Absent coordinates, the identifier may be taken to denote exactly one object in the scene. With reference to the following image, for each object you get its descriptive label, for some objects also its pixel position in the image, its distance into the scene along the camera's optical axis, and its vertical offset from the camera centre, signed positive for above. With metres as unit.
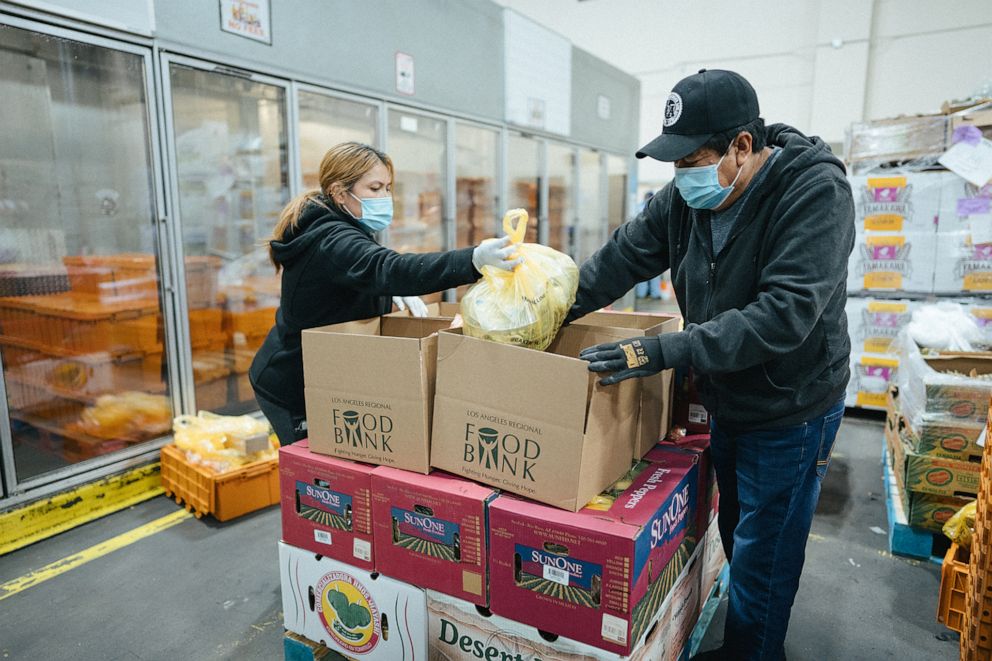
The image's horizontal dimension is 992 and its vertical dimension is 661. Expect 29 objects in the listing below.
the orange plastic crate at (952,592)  1.97 -1.14
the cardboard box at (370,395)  1.46 -0.38
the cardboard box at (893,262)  4.18 -0.14
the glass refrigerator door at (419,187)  5.18 +0.48
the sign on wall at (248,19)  3.37 +1.25
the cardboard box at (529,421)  1.28 -0.40
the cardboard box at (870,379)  4.39 -1.00
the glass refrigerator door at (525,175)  6.32 +0.69
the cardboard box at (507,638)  1.34 -0.92
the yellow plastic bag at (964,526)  2.05 -0.96
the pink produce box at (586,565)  1.23 -0.68
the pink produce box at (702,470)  1.76 -0.67
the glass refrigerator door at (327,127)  4.45 +0.86
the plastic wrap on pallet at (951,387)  2.54 -0.61
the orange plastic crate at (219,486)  2.92 -1.21
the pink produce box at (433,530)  1.39 -0.68
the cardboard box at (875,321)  4.29 -0.56
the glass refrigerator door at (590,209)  7.90 +0.43
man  1.36 -0.15
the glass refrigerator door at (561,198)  7.08 +0.50
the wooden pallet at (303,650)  1.76 -1.18
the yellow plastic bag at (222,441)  3.06 -1.02
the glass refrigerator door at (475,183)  5.77 +0.55
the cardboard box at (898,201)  4.10 +0.27
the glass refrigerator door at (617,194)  8.68 +0.69
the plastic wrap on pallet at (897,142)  4.05 +0.67
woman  1.68 -0.07
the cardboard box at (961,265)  4.05 -0.16
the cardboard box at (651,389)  1.60 -0.40
